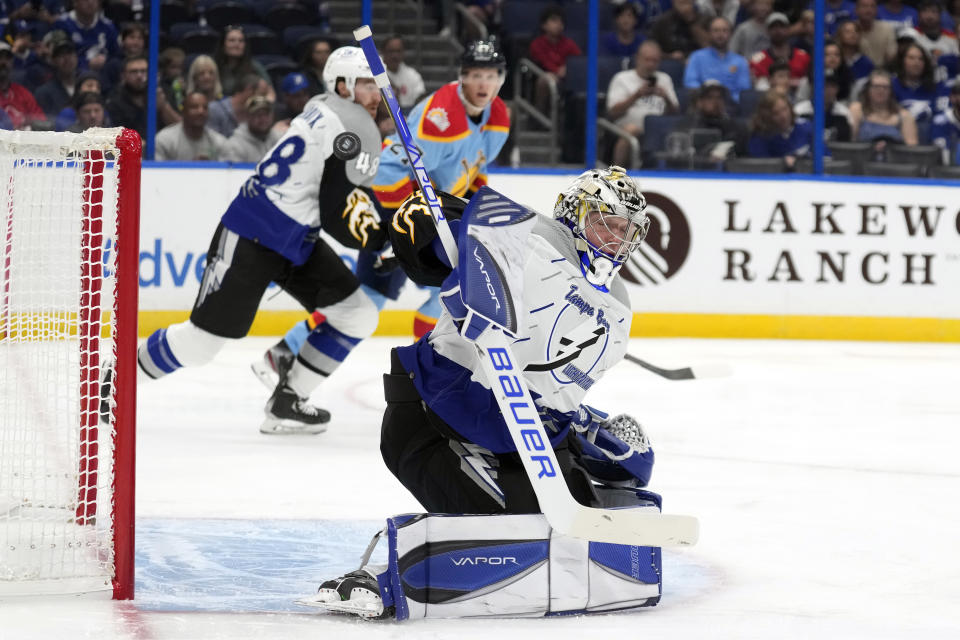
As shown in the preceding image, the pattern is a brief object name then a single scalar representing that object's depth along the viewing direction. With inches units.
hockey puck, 319.6
